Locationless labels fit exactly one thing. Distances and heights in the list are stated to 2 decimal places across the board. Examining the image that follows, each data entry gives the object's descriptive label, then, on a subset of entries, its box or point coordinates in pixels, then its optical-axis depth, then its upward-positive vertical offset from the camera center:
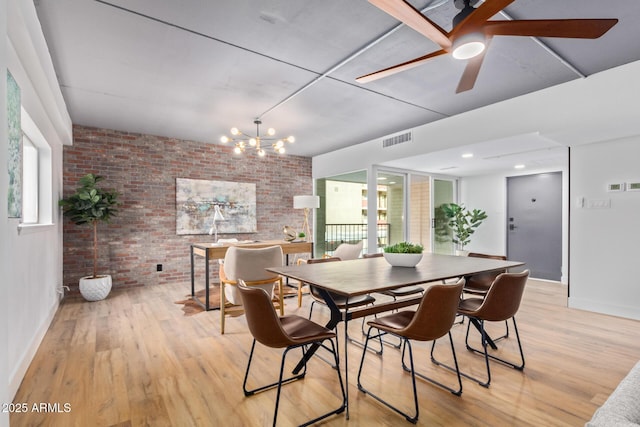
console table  4.02 -0.48
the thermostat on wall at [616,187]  3.75 +0.32
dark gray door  5.98 -0.16
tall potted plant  4.46 +0.01
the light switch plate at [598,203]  3.84 +0.13
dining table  1.93 -0.43
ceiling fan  1.60 +0.99
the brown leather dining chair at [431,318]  1.86 -0.61
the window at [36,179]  3.68 +0.39
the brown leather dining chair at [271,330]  1.79 -0.67
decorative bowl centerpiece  2.61 -0.33
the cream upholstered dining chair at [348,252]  3.94 -0.47
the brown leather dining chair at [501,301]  2.25 -0.61
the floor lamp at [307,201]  6.07 +0.22
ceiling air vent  5.23 +1.21
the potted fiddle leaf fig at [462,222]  6.75 -0.17
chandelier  4.40 +1.25
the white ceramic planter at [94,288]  4.48 -1.05
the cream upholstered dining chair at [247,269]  3.33 -0.58
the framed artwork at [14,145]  1.99 +0.44
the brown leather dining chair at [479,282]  3.12 -0.67
